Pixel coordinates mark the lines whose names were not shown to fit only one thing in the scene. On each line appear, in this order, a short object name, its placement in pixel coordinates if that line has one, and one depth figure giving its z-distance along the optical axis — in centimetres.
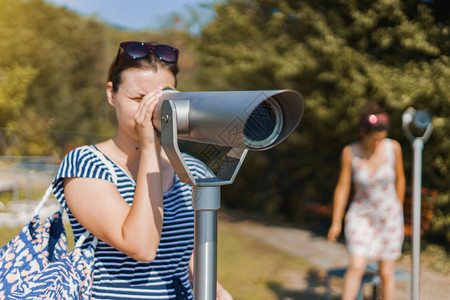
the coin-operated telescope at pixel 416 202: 356
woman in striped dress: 124
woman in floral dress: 388
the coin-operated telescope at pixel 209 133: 90
